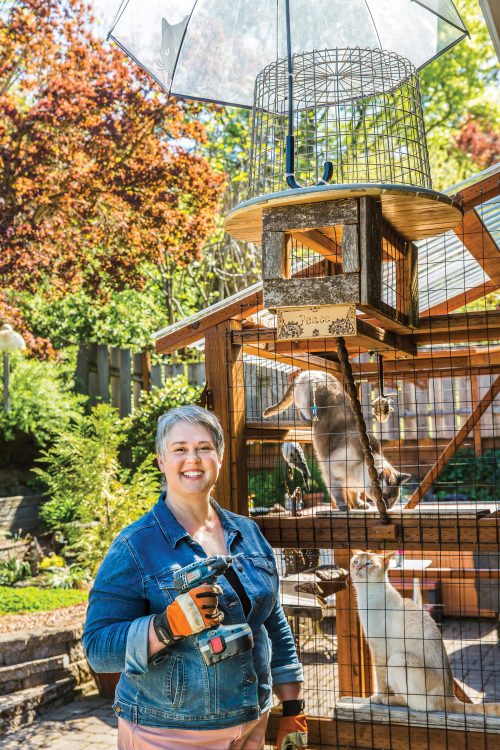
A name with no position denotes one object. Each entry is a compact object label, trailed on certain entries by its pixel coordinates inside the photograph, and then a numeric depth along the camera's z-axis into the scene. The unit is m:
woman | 2.57
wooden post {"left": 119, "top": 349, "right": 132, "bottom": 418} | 14.90
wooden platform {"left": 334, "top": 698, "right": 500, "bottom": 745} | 4.25
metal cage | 3.67
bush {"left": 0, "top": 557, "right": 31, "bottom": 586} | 10.39
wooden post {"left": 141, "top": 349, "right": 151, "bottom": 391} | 15.91
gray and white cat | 5.57
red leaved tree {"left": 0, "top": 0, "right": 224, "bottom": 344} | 11.08
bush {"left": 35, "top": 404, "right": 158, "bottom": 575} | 9.41
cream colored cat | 4.59
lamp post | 11.16
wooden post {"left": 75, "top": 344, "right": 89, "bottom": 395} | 14.83
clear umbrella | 4.01
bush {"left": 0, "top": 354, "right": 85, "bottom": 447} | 13.13
